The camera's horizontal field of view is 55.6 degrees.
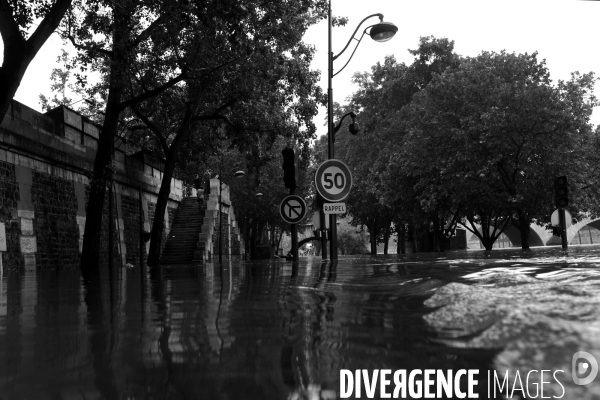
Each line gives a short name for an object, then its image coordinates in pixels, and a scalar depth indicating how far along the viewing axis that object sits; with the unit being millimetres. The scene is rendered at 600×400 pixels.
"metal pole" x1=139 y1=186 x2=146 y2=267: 24334
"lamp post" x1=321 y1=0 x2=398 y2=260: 13523
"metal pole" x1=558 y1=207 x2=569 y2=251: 17598
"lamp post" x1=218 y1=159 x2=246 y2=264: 31981
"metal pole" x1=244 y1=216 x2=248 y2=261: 42312
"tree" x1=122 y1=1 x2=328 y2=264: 15227
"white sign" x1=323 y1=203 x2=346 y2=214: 11430
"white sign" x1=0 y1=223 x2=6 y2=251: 13766
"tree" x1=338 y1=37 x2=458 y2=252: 30359
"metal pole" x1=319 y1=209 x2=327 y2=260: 13773
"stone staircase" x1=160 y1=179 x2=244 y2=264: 27797
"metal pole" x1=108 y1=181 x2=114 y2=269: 19409
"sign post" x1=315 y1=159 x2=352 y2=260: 10773
